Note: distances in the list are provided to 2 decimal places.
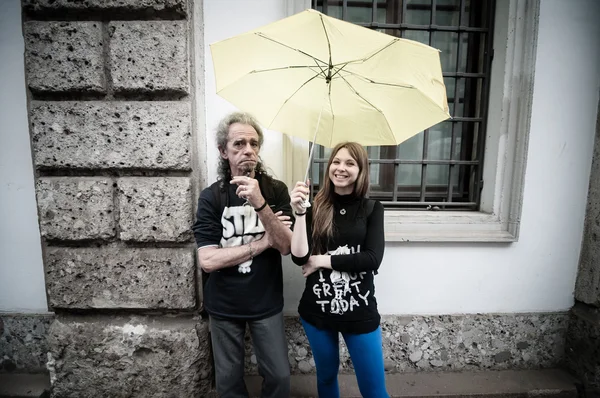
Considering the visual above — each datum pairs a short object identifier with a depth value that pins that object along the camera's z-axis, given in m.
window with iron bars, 2.57
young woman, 1.67
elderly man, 1.71
